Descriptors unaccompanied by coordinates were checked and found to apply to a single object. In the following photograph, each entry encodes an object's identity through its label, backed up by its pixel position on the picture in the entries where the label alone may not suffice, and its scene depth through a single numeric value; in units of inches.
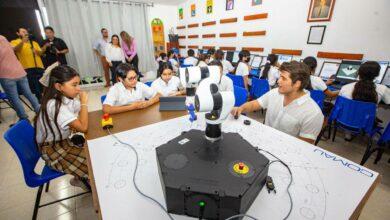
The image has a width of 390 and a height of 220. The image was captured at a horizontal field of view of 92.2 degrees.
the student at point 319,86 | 98.2
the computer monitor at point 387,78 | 98.4
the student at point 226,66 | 150.2
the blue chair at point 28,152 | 45.9
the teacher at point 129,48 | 212.3
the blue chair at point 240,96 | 82.7
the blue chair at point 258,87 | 115.3
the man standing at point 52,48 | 175.3
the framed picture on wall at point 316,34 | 125.6
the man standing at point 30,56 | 130.4
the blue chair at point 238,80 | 130.0
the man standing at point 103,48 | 212.5
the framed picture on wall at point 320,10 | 119.4
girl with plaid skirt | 50.1
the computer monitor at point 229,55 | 193.5
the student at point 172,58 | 189.5
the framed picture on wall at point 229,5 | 187.5
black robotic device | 22.8
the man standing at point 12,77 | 107.4
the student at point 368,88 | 82.2
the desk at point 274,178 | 26.8
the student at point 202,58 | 134.6
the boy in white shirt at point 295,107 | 51.3
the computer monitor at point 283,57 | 145.5
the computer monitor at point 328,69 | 120.7
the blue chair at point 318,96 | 92.5
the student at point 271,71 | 124.7
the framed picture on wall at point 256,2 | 160.4
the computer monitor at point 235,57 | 188.9
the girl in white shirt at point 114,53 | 199.8
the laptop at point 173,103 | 65.2
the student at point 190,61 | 172.9
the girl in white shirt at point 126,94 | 65.2
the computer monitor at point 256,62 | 166.0
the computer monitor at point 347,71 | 110.0
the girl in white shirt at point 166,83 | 91.1
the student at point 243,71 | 133.3
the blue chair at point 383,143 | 69.3
